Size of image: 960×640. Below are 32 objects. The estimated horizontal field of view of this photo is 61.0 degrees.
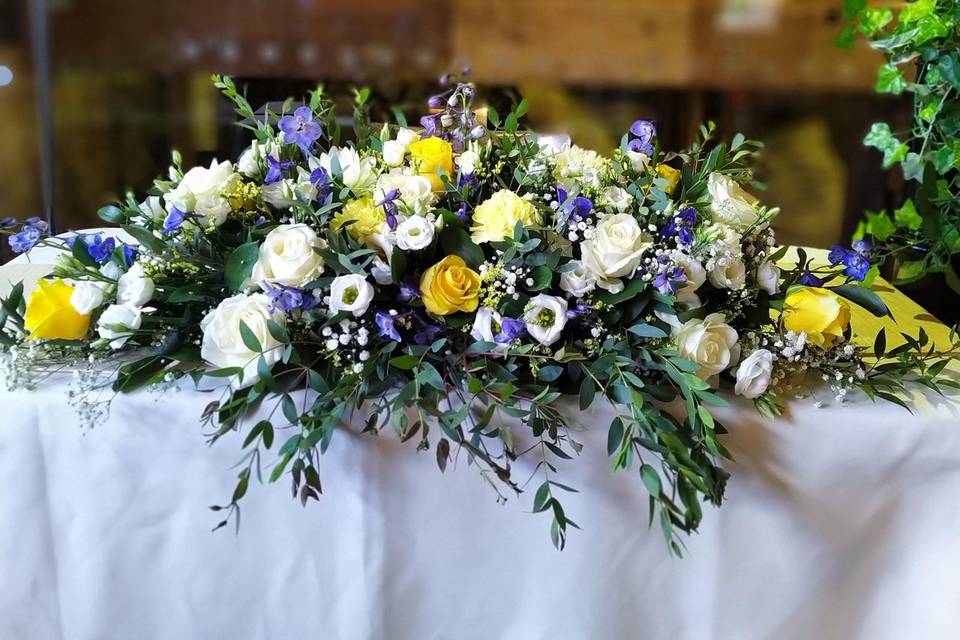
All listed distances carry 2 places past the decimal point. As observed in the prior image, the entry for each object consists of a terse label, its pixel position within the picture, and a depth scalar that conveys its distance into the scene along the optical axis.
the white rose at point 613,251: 0.76
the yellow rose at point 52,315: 0.77
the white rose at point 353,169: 0.82
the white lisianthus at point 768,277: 0.83
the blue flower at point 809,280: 0.85
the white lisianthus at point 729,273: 0.79
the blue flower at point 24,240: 0.79
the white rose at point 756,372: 0.80
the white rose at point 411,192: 0.79
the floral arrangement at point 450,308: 0.74
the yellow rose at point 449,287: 0.75
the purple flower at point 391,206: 0.75
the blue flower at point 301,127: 0.82
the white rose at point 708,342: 0.78
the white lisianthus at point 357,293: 0.72
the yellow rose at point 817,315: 0.83
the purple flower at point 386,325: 0.74
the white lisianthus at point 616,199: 0.83
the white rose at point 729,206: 0.83
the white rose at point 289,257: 0.74
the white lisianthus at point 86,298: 0.78
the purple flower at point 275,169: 0.79
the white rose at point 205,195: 0.78
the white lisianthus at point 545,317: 0.75
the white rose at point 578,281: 0.77
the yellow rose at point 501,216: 0.78
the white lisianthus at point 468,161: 0.83
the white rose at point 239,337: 0.74
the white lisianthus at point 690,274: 0.78
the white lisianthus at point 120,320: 0.76
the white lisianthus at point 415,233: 0.74
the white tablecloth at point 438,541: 0.79
